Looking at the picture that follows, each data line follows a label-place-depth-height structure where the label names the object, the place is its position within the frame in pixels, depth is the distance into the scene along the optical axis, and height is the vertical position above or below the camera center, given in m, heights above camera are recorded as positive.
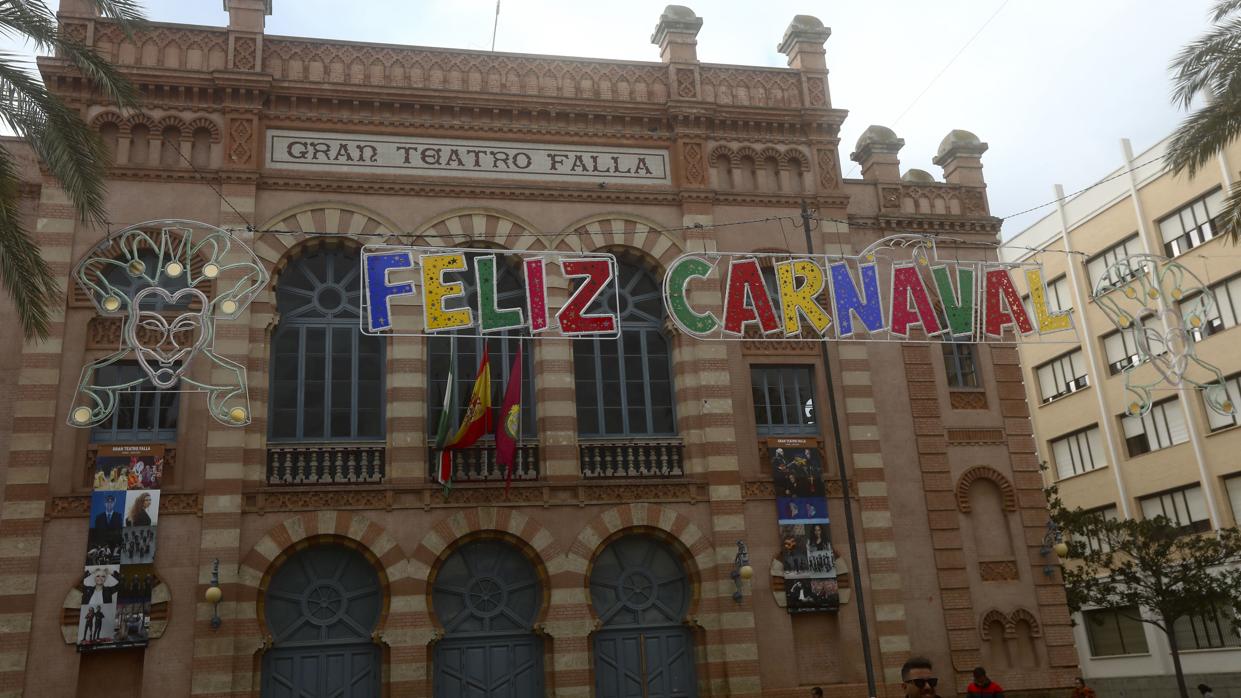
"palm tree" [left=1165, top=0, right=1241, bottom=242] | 17.84 +8.59
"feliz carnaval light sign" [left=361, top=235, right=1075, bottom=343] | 17.09 +5.89
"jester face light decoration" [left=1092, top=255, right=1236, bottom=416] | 17.62 +4.97
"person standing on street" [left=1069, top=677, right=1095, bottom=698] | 19.45 -0.94
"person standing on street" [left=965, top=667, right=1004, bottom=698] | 13.31 -0.51
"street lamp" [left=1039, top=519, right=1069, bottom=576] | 22.64 +1.96
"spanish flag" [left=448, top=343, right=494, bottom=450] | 19.47 +4.65
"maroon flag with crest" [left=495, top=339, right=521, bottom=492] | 19.45 +4.45
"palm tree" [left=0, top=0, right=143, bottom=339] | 15.36 +8.24
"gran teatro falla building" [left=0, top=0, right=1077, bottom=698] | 18.95 +4.50
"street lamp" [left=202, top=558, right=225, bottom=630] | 18.17 +1.70
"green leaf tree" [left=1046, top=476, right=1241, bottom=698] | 29.03 +1.73
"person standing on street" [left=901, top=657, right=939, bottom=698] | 9.71 -0.25
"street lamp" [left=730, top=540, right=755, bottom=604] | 20.39 +1.74
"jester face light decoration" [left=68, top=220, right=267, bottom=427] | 16.42 +6.59
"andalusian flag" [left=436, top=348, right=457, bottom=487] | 19.58 +4.21
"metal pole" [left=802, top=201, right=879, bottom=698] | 17.98 +2.23
